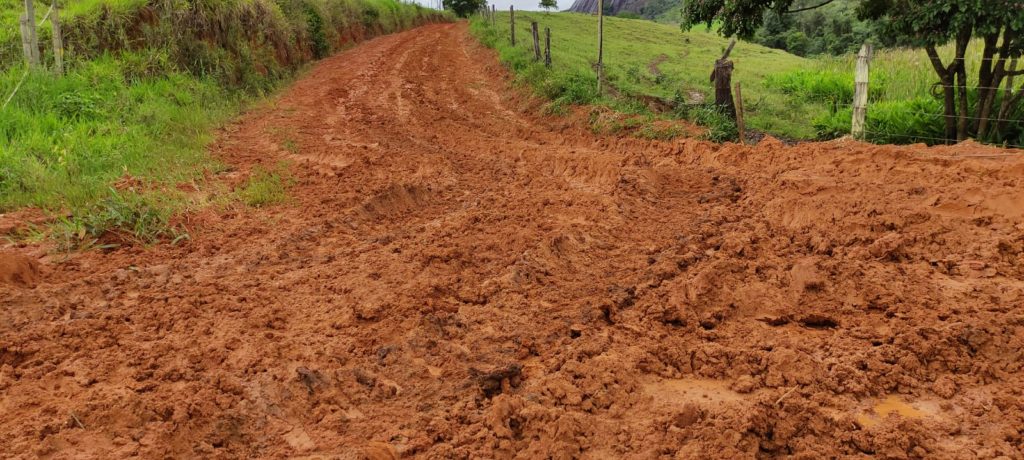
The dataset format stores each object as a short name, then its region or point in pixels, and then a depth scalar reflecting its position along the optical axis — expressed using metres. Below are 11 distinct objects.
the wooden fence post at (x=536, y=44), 15.05
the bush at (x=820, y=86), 12.06
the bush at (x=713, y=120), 8.06
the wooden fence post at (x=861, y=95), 7.40
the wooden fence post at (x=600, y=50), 11.49
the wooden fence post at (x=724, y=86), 8.85
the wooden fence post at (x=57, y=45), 8.30
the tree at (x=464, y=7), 47.50
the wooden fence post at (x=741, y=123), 7.92
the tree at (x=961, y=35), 6.10
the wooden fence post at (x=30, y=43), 8.12
